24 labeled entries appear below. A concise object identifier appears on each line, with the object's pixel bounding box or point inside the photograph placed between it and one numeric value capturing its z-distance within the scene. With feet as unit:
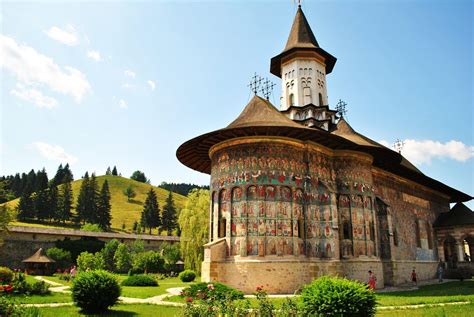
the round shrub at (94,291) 34.65
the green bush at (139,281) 69.62
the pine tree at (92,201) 238.07
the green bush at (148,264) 115.44
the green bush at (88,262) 95.76
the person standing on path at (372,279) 58.71
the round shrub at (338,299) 26.27
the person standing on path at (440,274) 83.09
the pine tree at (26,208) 216.17
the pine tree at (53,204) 221.97
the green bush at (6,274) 60.88
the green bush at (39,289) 50.61
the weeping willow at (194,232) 88.33
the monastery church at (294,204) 57.36
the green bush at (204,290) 45.44
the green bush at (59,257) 119.03
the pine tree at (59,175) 305.57
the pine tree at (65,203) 225.35
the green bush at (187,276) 79.87
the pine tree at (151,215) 256.32
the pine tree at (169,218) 256.52
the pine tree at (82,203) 236.22
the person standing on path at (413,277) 73.92
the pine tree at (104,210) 238.48
